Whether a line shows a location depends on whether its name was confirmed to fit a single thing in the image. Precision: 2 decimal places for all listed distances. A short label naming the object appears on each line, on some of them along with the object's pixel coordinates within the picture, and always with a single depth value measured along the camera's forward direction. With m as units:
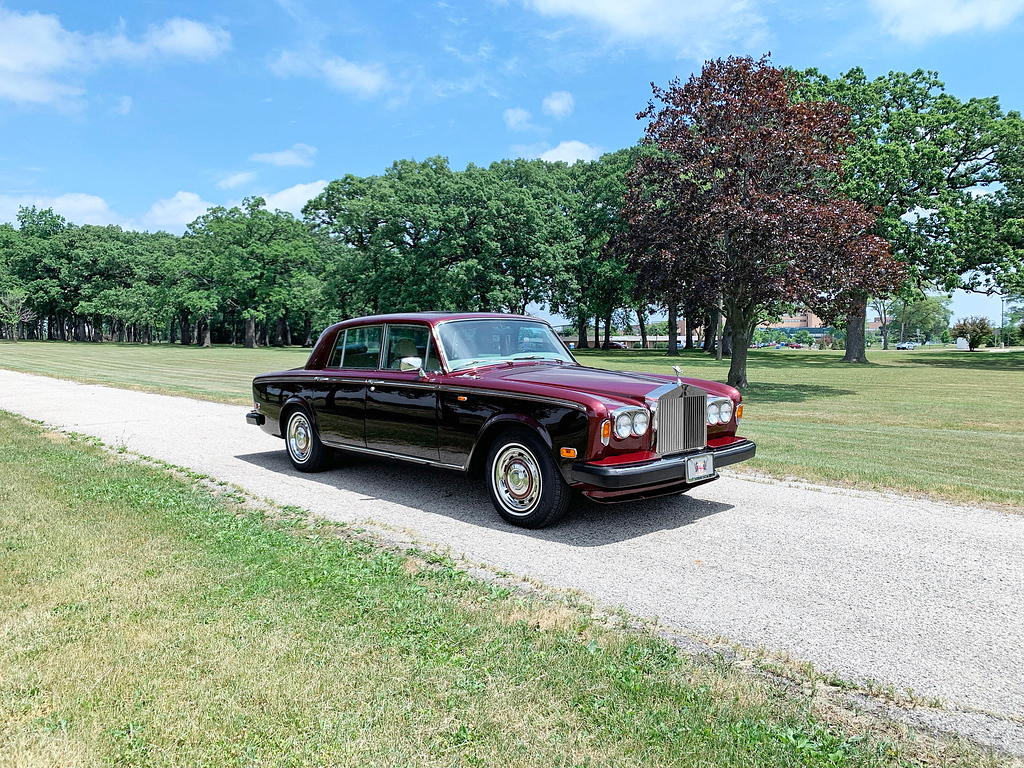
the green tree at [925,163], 33.06
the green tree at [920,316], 115.12
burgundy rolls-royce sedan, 5.18
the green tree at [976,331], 71.81
